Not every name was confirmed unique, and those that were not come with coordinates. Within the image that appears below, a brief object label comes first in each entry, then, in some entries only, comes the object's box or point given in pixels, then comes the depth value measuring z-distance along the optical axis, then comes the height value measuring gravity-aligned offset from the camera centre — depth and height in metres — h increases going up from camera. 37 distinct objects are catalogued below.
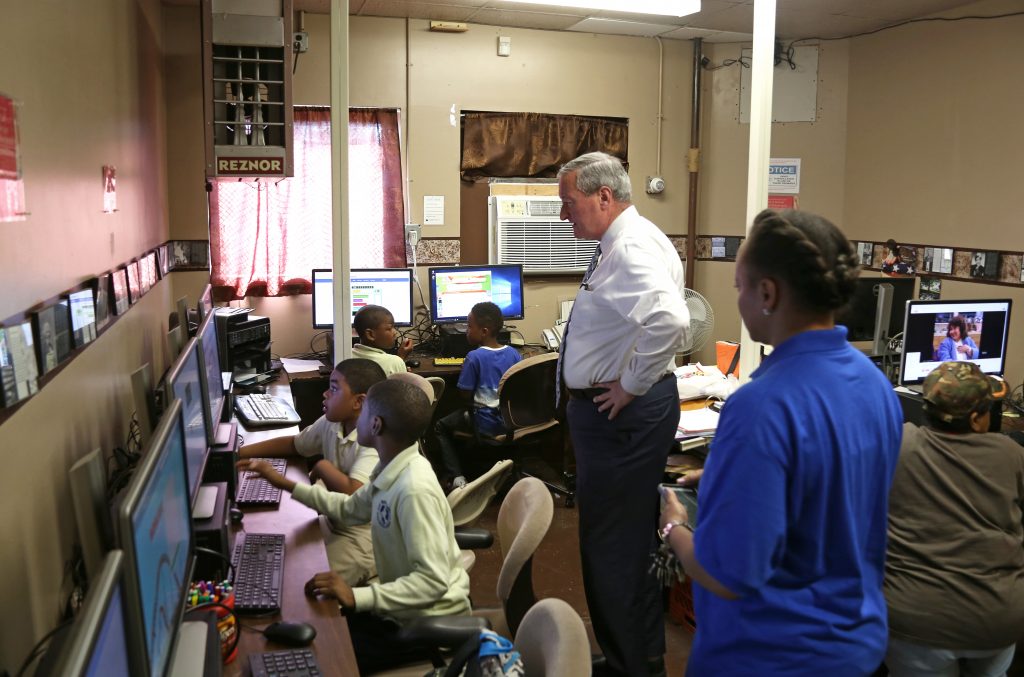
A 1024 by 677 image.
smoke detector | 6.15 +0.27
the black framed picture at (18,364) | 1.44 -0.24
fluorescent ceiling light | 3.79 +0.93
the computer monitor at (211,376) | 2.34 -0.46
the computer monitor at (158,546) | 1.09 -0.48
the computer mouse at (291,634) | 1.78 -0.82
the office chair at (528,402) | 4.47 -0.91
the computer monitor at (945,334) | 3.91 -0.47
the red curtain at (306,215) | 5.27 +0.05
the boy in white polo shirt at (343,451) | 2.54 -0.74
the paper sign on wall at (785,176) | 6.16 +0.34
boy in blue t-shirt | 4.70 -0.79
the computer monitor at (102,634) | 0.82 -0.40
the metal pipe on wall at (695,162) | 6.13 +0.44
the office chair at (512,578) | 2.02 -0.89
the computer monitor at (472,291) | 5.49 -0.41
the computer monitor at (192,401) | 1.90 -0.43
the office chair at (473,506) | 2.60 -0.86
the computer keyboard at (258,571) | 1.94 -0.81
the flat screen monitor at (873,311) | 4.35 -0.41
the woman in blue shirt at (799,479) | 1.37 -0.39
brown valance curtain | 5.75 +0.54
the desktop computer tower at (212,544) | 1.99 -0.72
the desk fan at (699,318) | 4.32 -0.45
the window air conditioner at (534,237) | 5.86 -0.08
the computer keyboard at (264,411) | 3.46 -0.75
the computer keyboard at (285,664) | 1.66 -0.83
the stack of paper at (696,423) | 3.29 -0.74
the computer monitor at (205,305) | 3.15 -0.30
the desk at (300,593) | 1.75 -0.84
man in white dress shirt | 2.73 -0.61
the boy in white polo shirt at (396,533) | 2.10 -0.78
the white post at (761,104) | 3.35 +0.46
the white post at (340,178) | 2.99 +0.15
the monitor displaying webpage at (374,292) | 5.25 -0.41
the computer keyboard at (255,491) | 2.62 -0.81
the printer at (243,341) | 4.16 -0.57
